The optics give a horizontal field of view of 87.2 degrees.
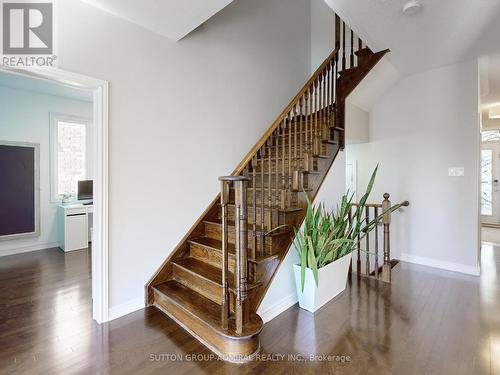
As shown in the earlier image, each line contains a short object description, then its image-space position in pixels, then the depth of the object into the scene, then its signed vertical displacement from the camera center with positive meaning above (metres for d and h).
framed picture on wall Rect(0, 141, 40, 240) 4.01 -0.08
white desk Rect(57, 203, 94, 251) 4.25 -0.68
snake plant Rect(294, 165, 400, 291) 2.40 -0.51
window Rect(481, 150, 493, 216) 6.22 +0.08
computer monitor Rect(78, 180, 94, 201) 4.76 -0.09
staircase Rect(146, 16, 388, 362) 1.79 -0.48
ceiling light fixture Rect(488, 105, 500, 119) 5.13 +1.45
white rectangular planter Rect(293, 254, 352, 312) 2.39 -0.95
